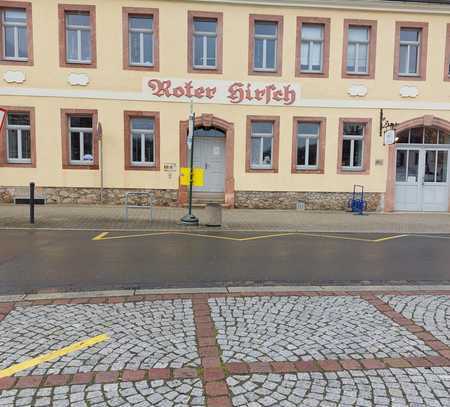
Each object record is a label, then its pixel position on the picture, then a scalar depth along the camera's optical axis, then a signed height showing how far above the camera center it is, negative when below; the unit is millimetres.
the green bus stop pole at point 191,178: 11317 -88
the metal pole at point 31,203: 10828 -813
